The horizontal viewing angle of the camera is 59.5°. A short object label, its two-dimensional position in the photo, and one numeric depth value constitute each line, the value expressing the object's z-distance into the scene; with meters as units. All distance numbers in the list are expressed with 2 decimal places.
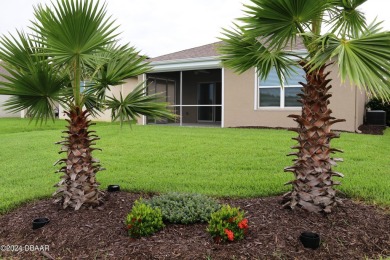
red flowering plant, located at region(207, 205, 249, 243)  3.46
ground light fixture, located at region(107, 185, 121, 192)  5.44
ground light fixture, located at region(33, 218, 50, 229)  4.00
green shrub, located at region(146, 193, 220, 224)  3.98
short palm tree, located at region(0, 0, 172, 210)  3.73
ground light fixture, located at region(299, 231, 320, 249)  3.41
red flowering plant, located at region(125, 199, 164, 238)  3.66
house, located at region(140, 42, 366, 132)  12.70
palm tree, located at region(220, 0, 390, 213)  3.04
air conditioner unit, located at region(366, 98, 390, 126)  16.91
